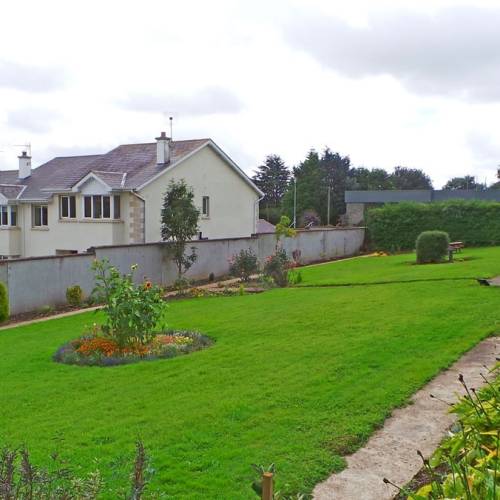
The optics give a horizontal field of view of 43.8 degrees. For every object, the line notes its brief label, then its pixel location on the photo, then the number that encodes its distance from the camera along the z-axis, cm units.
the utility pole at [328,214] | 5880
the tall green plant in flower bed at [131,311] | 975
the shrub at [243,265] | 2238
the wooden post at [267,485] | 267
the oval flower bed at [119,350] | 935
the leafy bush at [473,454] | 287
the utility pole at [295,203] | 6167
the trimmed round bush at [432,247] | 2427
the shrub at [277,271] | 1980
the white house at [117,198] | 2692
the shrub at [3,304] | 1592
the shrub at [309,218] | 5806
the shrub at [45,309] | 1727
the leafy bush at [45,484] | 295
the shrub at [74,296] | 1791
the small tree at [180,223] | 2161
